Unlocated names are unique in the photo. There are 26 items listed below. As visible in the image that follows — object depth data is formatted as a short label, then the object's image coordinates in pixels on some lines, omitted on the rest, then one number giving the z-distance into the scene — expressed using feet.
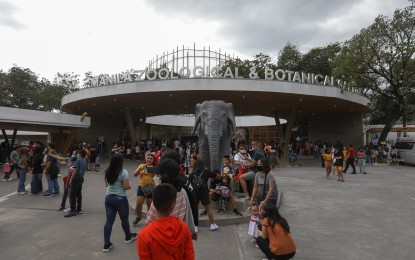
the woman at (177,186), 9.56
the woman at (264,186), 16.29
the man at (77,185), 21.71
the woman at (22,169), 30.47
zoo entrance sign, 58.80
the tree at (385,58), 61.95
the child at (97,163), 50.93
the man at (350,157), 45.42
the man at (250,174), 22.00
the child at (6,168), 36.73
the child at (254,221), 15.47
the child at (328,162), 40.00
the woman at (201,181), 16.60
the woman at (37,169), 29.24
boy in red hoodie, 7.17
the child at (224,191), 20.18
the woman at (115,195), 15.02
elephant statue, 24.53
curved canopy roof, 59.00
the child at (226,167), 22.13
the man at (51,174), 28.07
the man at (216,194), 20.33
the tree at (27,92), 107.96
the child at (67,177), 22.72
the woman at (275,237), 12.35
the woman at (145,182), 18.12
